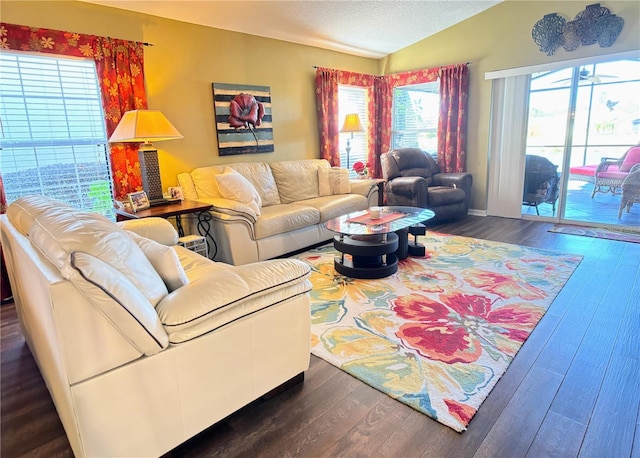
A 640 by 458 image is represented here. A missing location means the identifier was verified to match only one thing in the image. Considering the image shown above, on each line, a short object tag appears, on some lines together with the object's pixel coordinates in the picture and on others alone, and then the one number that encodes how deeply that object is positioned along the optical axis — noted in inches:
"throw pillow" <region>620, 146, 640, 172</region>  170.2
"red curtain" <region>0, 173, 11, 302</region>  115.6
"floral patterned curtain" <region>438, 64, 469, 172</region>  204.7
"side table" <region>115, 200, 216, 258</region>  120.6
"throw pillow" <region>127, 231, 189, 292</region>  62.7
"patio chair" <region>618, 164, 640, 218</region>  171.6
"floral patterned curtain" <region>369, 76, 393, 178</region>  236.4
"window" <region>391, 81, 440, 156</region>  224.7
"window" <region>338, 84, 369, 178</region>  221.5
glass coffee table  121.1
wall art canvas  161.9
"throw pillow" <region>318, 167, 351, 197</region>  186.2
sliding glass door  170.2
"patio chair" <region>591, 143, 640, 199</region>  171.5
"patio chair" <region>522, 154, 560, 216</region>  194.1
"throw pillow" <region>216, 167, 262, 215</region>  142.3
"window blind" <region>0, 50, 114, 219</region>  113.4
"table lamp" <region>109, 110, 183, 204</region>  116.9
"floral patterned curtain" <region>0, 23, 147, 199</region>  115.3
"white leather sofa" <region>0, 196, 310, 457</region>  45.4
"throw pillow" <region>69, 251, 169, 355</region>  43.4
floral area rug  72.6
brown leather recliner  189.6
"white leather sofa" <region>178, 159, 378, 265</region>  134.7
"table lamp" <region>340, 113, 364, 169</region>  203.0
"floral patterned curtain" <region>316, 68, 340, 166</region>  200.2
